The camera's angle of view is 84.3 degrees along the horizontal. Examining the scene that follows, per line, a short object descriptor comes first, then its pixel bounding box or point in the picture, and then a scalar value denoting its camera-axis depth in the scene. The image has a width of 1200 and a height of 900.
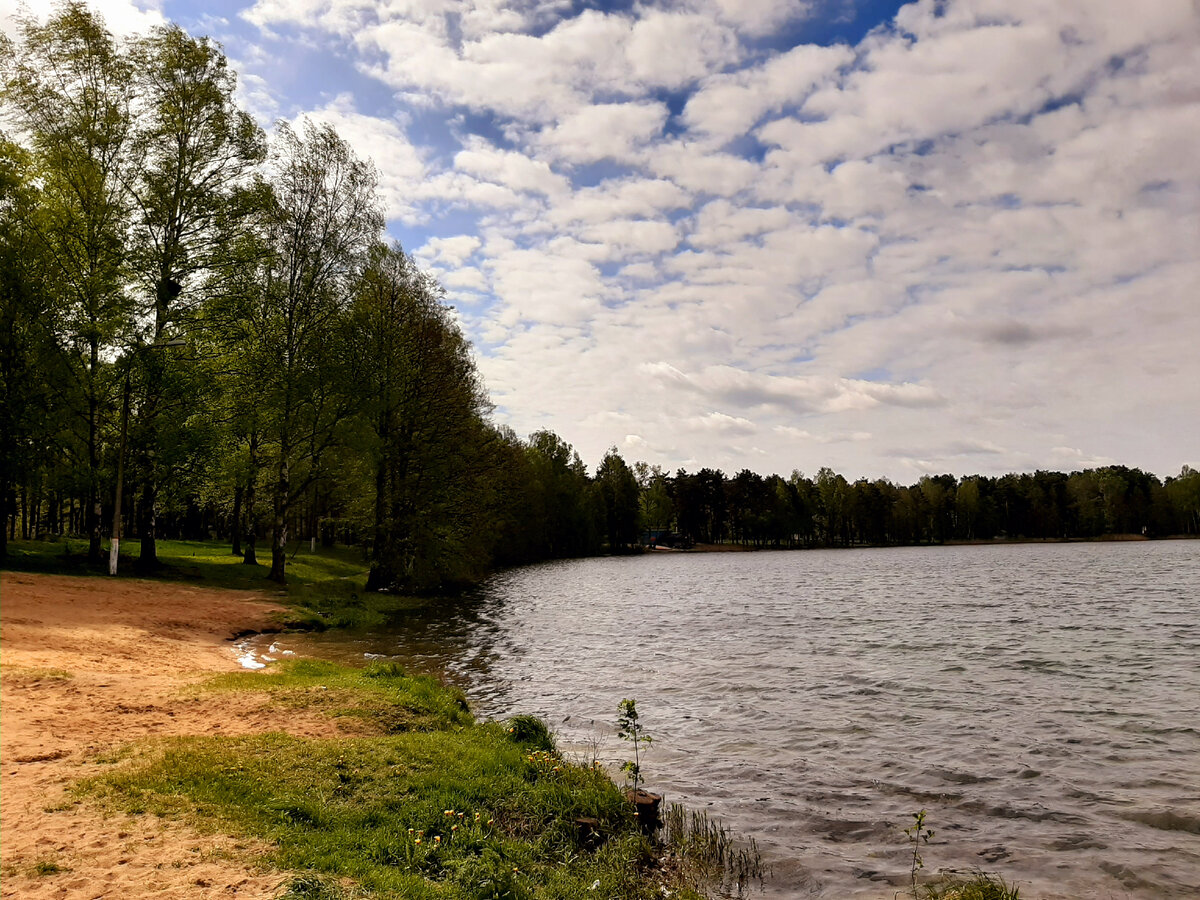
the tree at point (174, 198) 35.19
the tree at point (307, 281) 38.88
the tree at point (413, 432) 43.12
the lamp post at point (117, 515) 32.44
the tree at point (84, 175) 33.22
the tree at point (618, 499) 157.00
